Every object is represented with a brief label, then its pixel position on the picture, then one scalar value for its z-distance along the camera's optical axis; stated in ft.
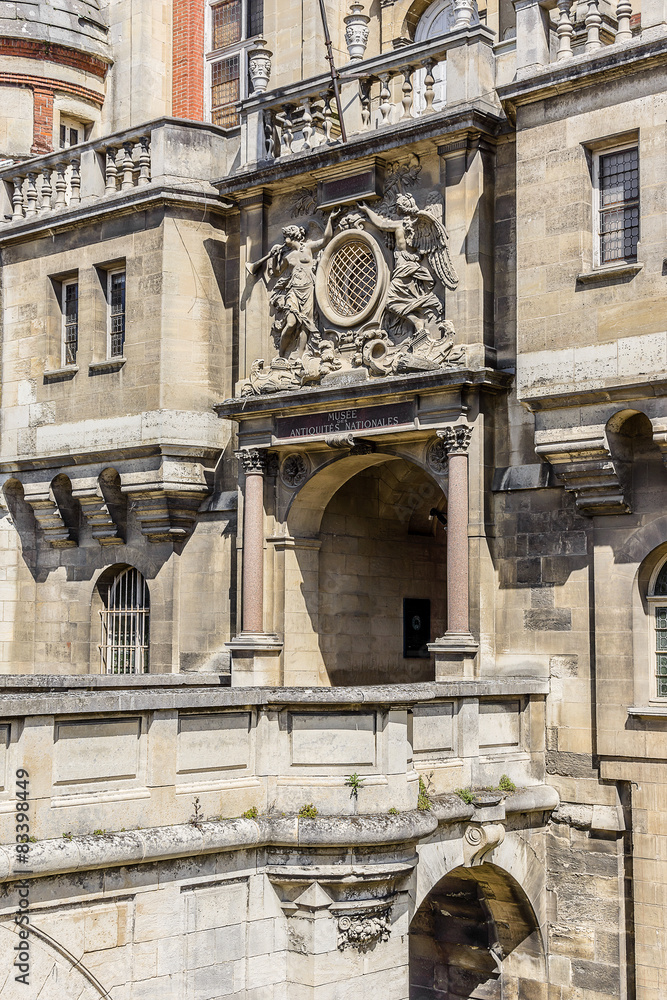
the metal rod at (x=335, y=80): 59.16
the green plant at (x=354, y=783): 41.48
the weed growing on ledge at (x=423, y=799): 44.56
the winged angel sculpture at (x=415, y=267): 57.82
